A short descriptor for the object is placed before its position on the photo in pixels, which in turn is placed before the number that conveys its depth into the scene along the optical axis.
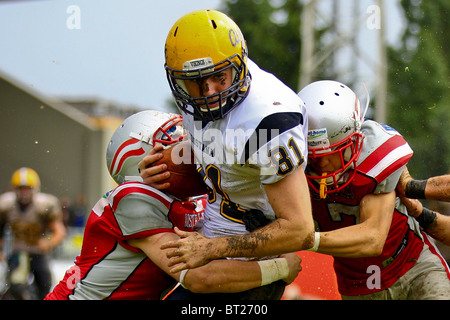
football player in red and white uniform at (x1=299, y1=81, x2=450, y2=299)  5.58
